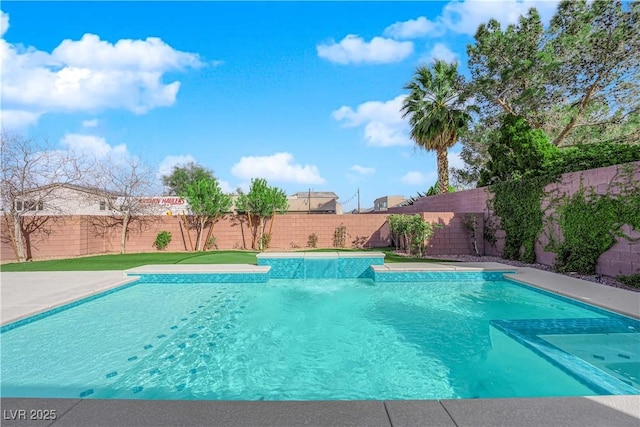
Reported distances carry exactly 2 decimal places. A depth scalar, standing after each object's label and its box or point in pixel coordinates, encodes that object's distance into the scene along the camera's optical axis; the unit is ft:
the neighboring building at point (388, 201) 131.25
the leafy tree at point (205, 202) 44.29
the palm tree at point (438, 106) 48.37
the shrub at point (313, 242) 47.01
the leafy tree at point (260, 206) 44.83
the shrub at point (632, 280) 20.16
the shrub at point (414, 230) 36.84
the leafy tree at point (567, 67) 35.65
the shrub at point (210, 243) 47.06
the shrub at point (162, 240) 46.37
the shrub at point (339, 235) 46.88
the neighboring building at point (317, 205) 104.55
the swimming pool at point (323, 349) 10.37
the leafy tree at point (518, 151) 33.60
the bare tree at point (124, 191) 45.83
